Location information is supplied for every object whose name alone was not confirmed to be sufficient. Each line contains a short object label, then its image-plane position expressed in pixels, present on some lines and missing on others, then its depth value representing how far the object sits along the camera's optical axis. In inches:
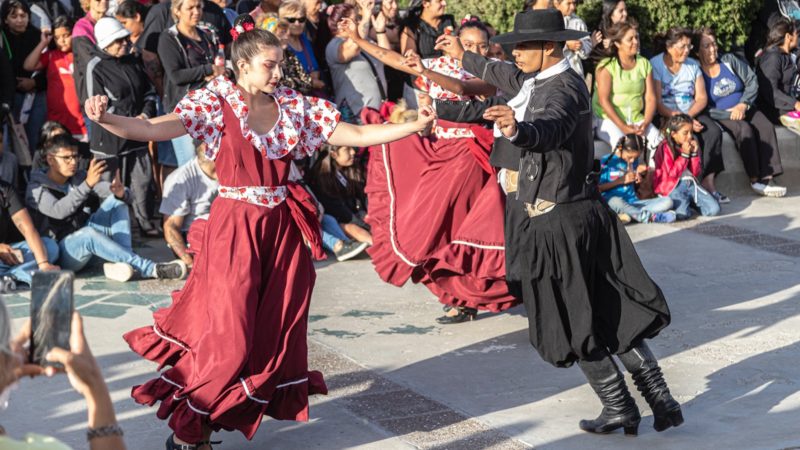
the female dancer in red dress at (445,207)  305.0
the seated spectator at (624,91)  466.6
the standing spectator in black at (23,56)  398.6
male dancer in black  233.0
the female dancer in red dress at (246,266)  221.3
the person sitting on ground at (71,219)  354.7
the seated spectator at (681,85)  481.4
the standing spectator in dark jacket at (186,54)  395.9
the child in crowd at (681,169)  446.6
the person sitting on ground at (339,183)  407.2
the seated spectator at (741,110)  488.1
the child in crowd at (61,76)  399.5
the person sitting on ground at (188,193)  374.9
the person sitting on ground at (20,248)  342.0
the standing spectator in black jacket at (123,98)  387.2
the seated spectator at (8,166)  355.6
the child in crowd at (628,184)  432.8
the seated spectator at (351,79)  439.8
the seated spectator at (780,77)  514.0
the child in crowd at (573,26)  462.0
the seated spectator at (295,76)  393.7
